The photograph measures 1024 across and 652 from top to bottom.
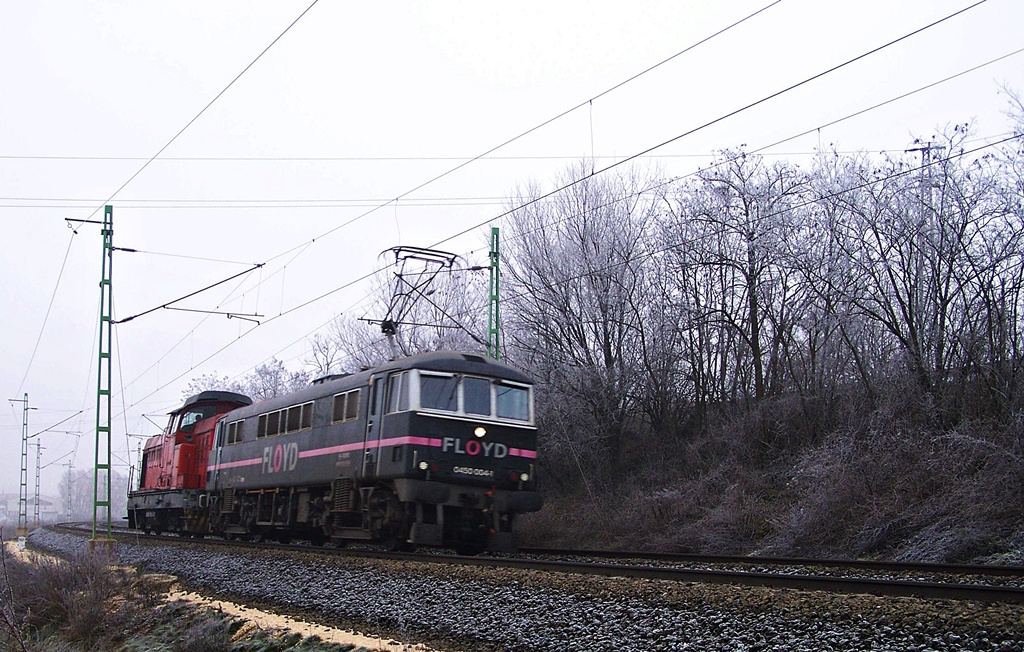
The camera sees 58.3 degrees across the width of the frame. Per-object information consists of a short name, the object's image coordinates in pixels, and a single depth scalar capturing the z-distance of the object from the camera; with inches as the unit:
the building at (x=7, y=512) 5442.4
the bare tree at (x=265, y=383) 2297.0
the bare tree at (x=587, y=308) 1042.1
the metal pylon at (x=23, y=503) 1931.6
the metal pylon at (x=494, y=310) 935.3
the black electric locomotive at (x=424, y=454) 605.0
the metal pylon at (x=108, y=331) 834.2
